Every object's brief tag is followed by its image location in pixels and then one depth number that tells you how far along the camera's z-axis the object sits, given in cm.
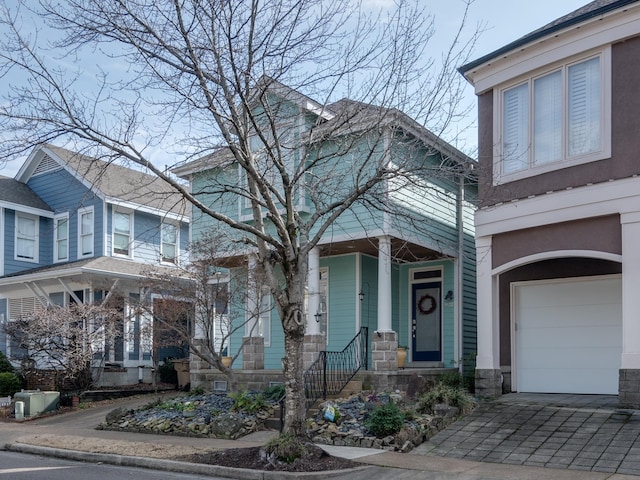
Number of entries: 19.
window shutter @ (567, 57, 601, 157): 1210
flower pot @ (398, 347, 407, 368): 1639
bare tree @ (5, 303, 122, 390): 1836
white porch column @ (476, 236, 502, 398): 1315
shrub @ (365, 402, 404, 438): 1109
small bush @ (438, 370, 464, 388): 1482
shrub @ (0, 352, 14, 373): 2147
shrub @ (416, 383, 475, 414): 1218
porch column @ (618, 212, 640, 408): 1095
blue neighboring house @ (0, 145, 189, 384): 2217
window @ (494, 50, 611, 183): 1203
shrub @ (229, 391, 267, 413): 1364
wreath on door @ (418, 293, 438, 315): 1809
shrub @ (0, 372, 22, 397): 1989
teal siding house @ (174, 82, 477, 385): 1555
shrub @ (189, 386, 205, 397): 1620
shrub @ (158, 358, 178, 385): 2281
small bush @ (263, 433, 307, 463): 938
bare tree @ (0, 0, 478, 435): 995
